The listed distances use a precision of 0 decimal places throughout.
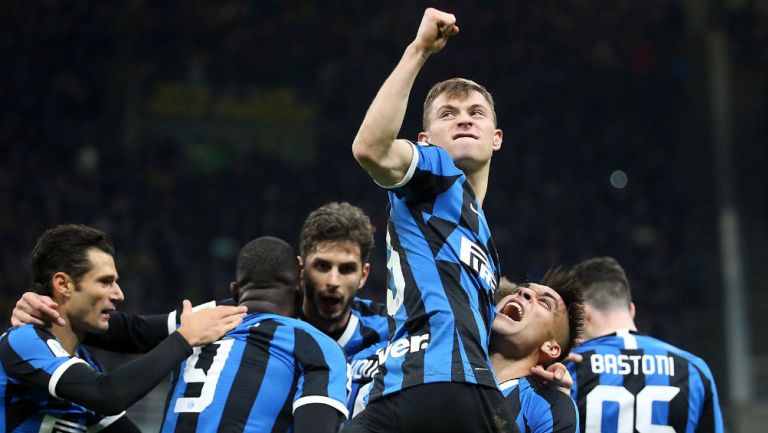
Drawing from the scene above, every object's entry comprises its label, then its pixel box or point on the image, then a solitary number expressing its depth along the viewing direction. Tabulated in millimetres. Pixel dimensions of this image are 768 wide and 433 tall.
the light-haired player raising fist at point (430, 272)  6898
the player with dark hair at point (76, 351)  8336
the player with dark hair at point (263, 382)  8555
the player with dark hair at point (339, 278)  10219
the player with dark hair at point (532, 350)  8742
